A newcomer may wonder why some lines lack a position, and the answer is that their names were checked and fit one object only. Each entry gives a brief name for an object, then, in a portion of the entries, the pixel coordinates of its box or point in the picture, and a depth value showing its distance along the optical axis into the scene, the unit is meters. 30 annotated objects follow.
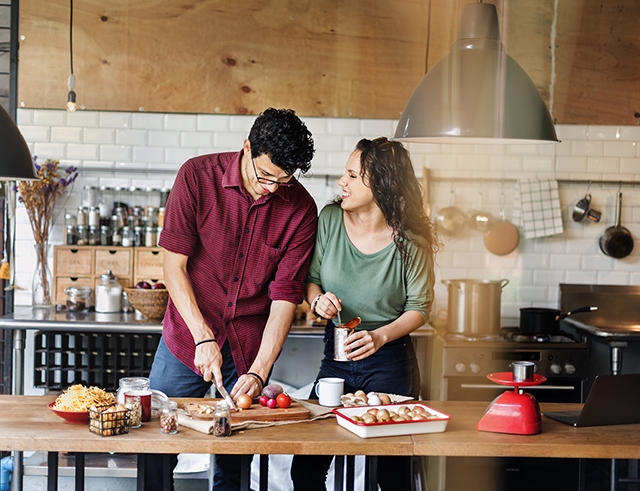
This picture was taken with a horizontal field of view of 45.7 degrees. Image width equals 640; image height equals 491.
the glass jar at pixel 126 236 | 4.71
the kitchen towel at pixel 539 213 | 4.80
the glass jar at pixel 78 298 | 4.50
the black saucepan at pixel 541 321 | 4.29
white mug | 2.50
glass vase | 4.67
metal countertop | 4.12
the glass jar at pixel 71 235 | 4.71
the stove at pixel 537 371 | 3.97
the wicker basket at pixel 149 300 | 4.26
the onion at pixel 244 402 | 2.39
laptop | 2.07
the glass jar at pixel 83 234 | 4.70
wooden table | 2.12
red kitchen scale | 2.20
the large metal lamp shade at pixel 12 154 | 2.65
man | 2.77
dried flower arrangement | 4.60
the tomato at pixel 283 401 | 2.41
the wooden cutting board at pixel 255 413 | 2.30
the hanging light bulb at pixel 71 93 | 4.18
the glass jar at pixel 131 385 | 2.29
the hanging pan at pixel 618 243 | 4.86
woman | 2.76
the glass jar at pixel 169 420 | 2.18
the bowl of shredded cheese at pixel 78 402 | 2.27
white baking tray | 2.18
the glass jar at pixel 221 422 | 2.17
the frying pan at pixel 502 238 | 4.79
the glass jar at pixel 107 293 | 4.49
